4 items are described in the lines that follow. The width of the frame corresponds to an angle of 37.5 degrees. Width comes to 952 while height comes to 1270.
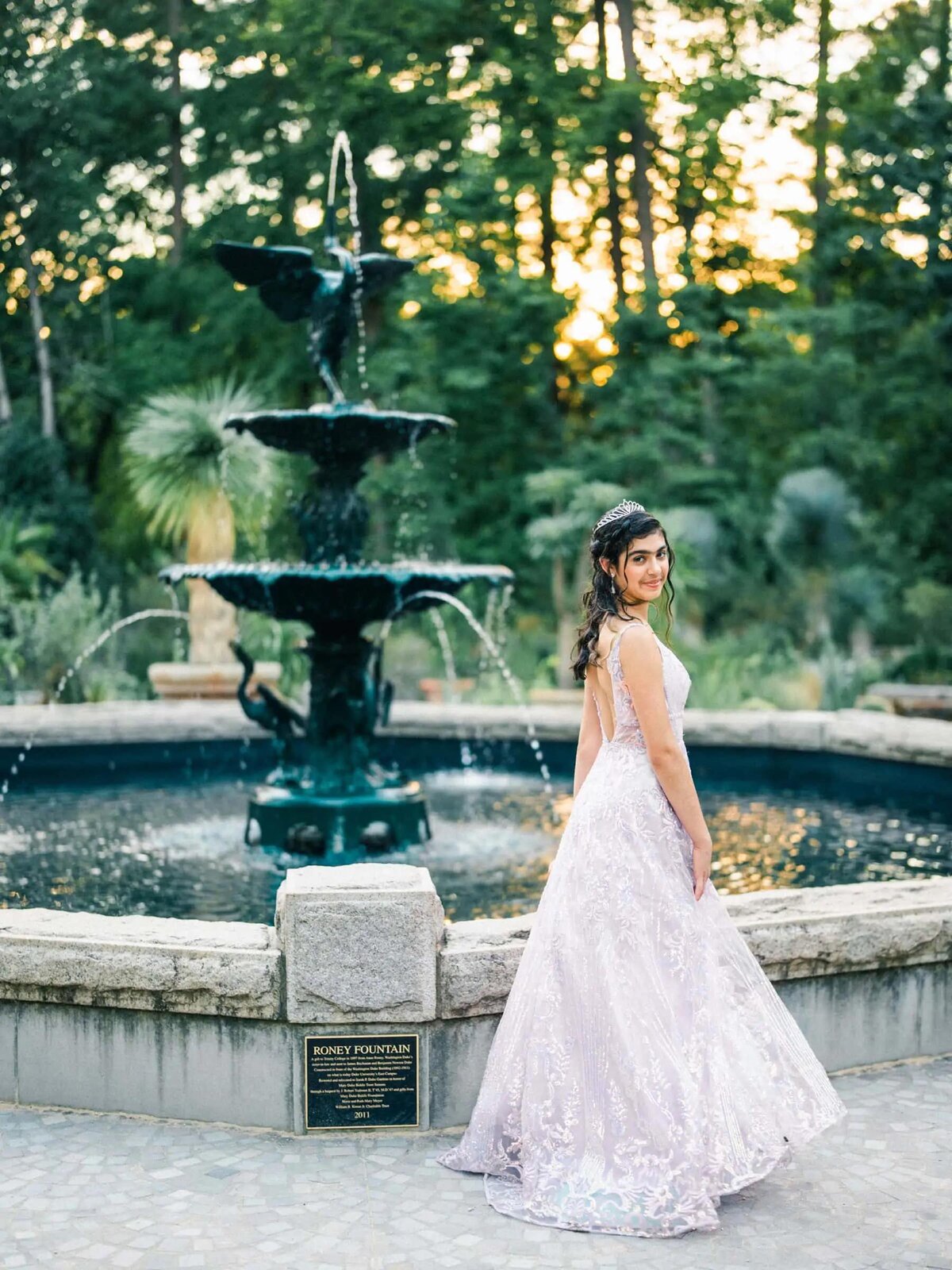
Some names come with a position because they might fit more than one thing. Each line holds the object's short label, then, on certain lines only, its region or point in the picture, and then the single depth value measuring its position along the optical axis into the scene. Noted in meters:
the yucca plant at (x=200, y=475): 16.33
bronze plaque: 4.27
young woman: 3.70
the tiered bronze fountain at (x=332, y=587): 7.17
